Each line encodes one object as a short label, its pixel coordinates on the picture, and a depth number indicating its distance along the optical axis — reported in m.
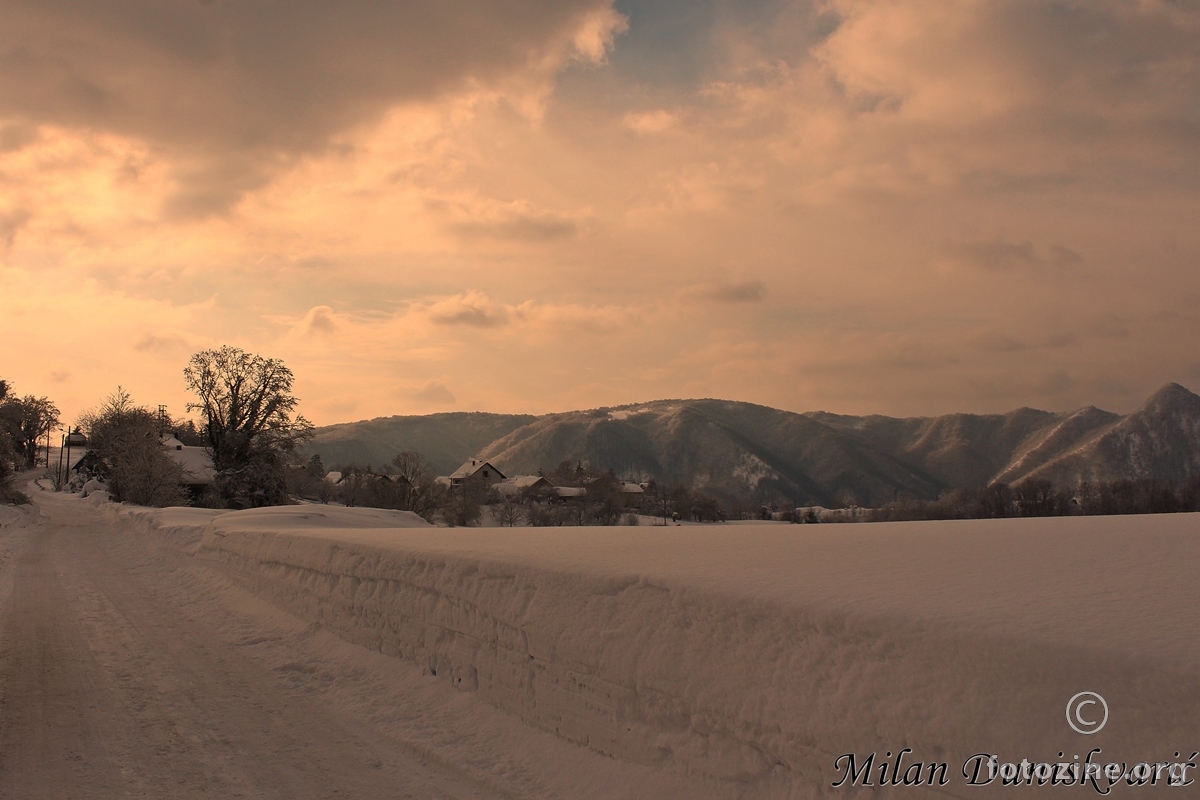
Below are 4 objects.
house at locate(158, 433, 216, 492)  56.72
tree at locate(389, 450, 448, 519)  67.06
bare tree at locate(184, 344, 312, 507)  45.47
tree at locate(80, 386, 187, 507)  44.09
